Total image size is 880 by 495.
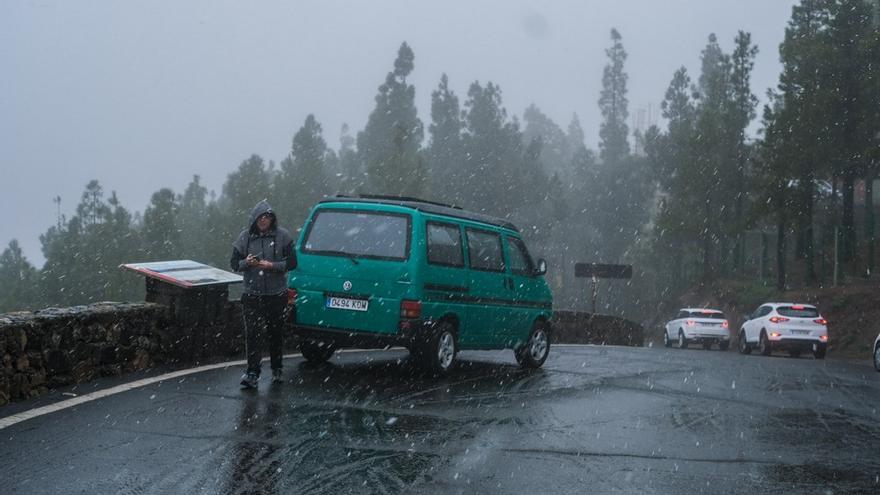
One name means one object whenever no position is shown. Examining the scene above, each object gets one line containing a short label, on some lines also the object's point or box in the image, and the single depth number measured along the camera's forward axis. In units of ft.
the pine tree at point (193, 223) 311.68
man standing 31.94
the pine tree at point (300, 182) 296.10
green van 35.09
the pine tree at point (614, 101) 374.22
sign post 125.29
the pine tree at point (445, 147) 314.96
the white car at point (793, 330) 89.81
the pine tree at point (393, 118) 307.58
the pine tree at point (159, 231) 293.84
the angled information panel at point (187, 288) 38.29
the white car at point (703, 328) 118.32
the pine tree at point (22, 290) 309.01
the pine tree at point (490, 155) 312.71
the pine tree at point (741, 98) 183.52
